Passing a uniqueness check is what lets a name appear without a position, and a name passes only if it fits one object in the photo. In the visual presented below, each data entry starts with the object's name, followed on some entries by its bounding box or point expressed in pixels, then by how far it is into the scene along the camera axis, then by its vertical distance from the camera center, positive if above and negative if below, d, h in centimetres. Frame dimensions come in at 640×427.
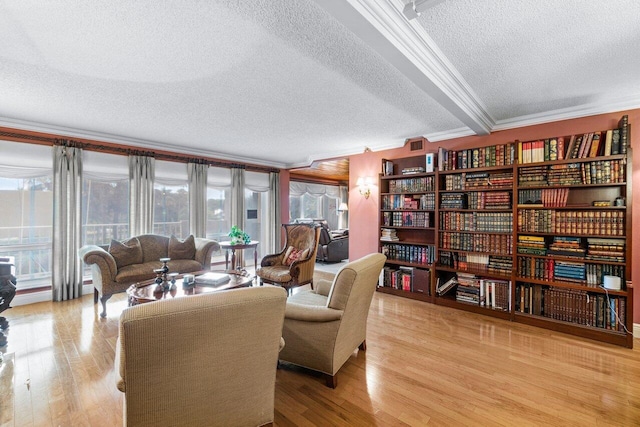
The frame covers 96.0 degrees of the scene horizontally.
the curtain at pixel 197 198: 558 +32
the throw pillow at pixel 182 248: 470 -56
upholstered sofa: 365 -66
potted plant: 520 -41
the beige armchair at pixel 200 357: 119 -66
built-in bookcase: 303 -21
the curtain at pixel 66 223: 418 -13
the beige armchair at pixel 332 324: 209 -83
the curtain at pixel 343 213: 1035 +6
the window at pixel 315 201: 892 +46
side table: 503 -55
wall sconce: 519 +54
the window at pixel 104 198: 460 +27
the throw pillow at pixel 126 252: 410 -55
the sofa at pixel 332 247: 693 -80
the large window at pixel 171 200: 533 +28
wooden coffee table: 279 -79
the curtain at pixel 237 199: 623 +33
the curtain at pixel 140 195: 487 +33
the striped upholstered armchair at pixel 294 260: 402 -70
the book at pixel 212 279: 316 -73
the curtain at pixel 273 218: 696 -9
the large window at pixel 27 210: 400 +6
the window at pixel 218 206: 607 +19
